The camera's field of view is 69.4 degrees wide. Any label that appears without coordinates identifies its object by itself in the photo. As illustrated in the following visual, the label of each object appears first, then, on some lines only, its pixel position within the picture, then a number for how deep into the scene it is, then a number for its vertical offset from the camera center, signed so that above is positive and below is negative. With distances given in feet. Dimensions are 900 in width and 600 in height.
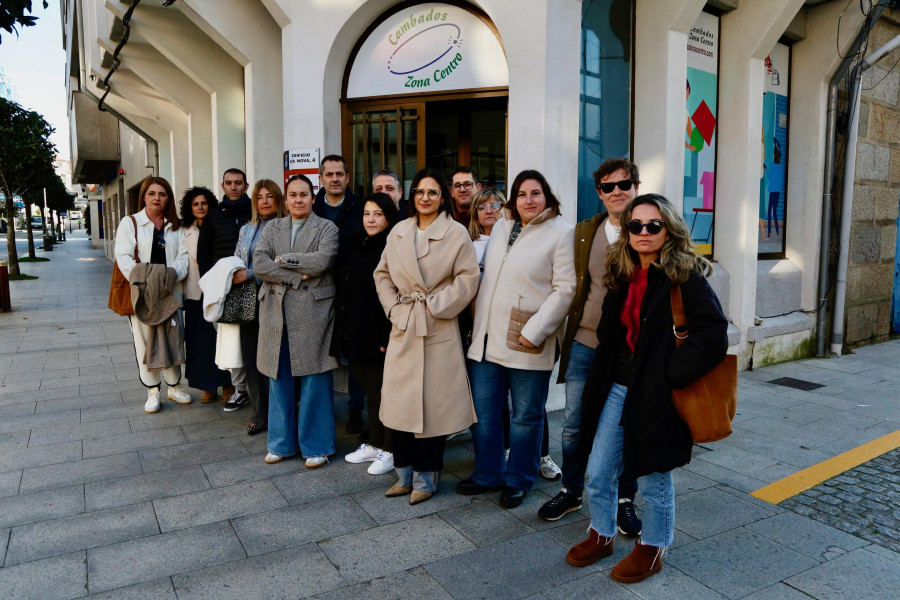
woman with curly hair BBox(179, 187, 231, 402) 18.97 -2.49
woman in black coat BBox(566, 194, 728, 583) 9.18 -1.98
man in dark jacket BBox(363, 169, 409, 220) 15.38 +1.15
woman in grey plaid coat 14.42 -2.01
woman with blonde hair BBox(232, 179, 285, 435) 16.05 -0.10
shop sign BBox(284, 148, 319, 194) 21.79 +2.35
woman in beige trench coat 12.41 -1.61
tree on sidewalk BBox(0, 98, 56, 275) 56.59 +7.17
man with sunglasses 11.60 -1.54
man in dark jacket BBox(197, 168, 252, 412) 17.61 +0.22
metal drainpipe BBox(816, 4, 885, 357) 26.66 +1.97
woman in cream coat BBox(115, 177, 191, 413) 18.35 -0.24
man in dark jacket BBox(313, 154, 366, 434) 15.52 +0.80
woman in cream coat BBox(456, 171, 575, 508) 12.14 -1.65
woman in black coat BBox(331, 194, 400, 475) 13.76 -1.81
